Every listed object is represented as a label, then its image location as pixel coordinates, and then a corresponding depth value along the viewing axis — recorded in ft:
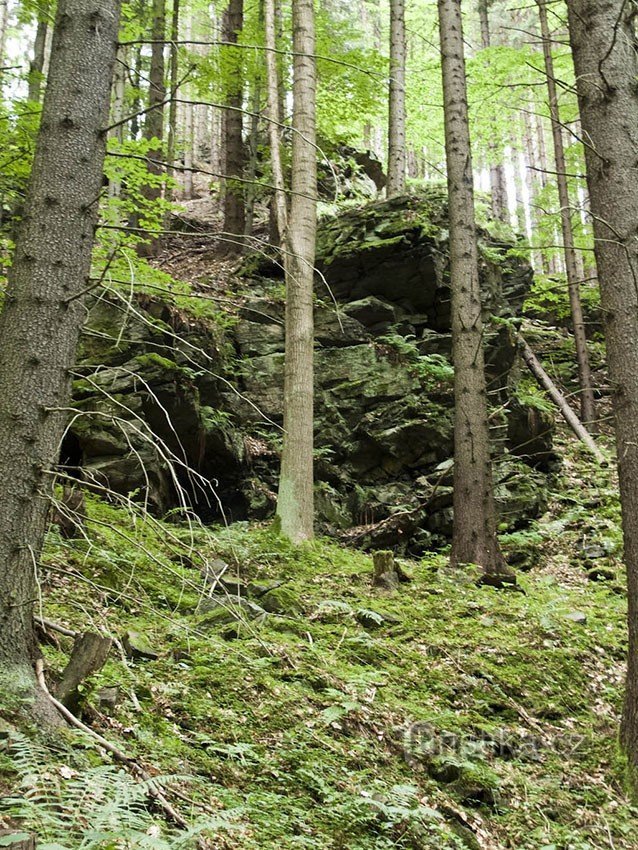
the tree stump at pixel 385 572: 24.58
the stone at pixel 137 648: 14.52
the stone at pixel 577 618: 22.31
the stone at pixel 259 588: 21.34
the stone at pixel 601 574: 28.68
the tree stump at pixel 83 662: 10.21
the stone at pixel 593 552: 30.94
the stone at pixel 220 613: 17.62
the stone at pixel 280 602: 20.43
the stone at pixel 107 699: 11.37
